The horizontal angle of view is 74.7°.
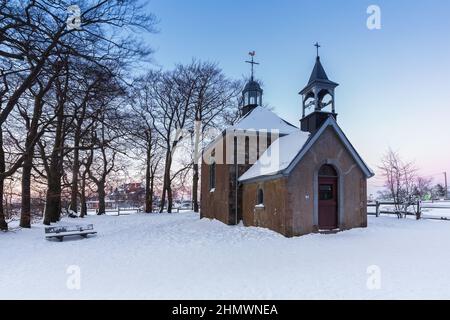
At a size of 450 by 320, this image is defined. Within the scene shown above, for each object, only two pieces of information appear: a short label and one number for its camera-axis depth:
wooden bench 12.14
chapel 12.88
